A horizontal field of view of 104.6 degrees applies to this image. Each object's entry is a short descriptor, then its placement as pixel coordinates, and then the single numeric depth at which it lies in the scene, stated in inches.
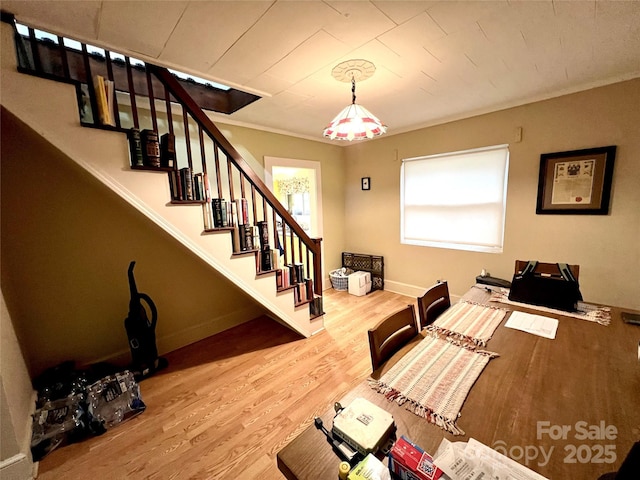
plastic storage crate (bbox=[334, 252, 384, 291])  148.1
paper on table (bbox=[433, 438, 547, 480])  23.7
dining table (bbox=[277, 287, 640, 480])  25.7
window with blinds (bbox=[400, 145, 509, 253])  107.2
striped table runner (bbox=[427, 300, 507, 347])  47.1
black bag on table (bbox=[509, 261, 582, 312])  56.9
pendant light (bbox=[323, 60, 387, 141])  63.8
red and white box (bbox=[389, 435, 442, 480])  22.6
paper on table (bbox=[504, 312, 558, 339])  47.9
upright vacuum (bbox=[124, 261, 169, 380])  77.4
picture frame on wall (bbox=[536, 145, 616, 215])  83.0
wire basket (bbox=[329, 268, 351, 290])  150.9
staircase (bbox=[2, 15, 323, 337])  50.1
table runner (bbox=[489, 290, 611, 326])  52.0
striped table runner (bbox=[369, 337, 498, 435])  31.5
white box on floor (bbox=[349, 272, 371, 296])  141.9
